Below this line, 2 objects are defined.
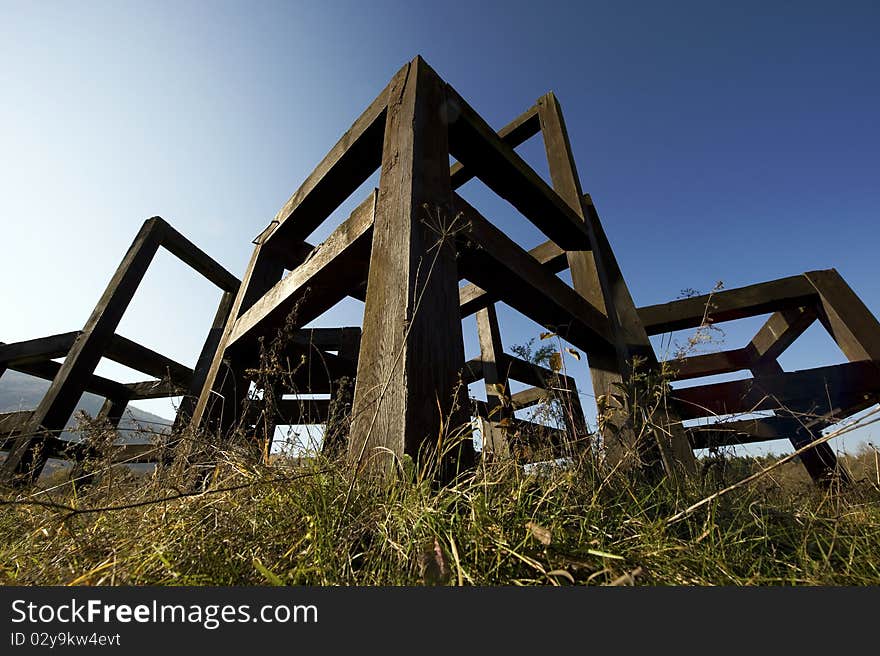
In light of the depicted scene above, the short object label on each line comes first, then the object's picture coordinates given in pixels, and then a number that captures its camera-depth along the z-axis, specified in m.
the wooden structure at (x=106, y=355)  3.46
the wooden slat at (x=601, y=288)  2.85
